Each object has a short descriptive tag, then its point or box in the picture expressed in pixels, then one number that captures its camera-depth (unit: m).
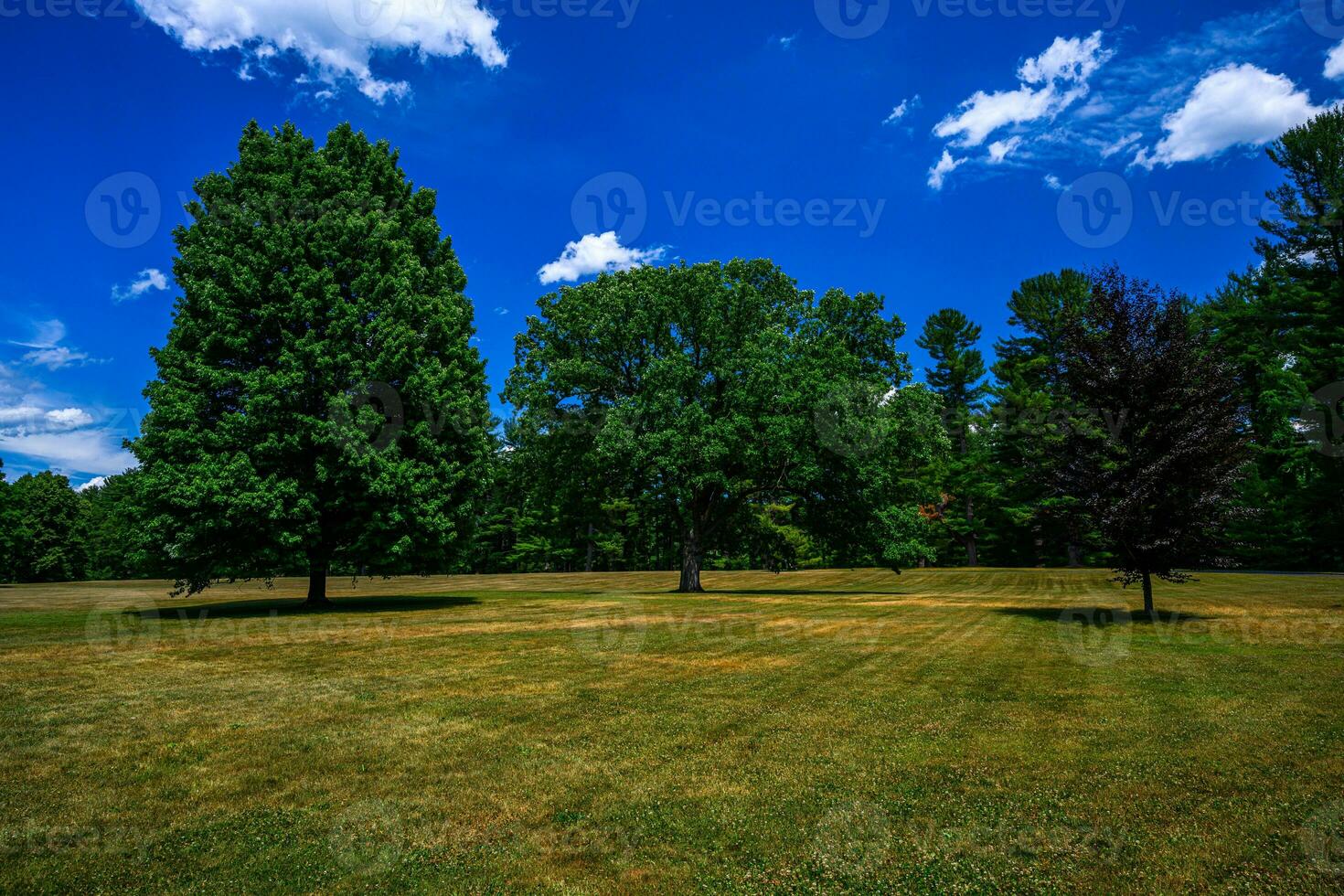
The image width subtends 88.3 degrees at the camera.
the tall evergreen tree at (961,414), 55.47
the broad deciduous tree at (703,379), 26.58
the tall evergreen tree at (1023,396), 50.16
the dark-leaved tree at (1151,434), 16.64
